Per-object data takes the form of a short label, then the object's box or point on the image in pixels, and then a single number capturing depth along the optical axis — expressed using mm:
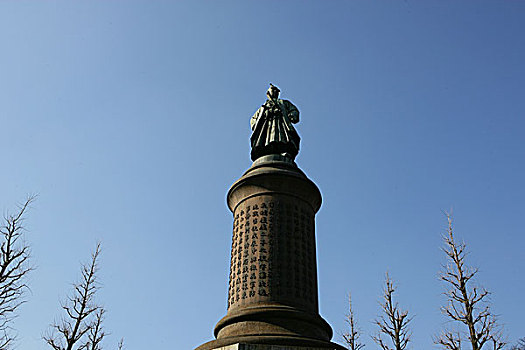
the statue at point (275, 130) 11484
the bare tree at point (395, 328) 14156
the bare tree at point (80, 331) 13527
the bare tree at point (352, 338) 18203
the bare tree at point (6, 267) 11578
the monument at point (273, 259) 8516
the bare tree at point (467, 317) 11000
